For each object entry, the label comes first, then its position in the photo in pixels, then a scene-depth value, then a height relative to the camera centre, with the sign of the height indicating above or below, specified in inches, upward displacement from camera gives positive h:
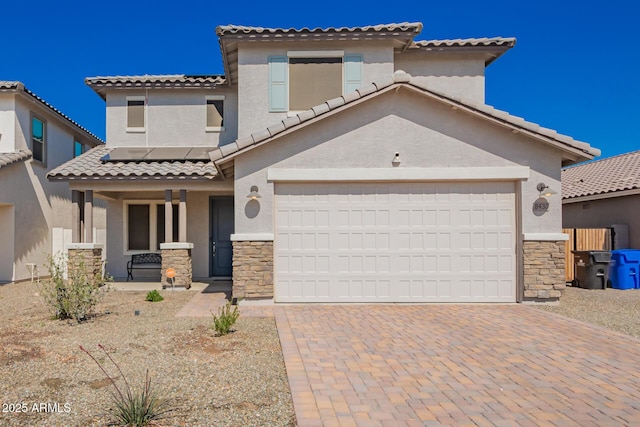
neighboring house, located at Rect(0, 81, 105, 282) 556.1 +54.6
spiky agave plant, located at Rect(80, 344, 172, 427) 150.8 -71.8
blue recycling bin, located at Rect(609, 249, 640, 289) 495.5 -59.0
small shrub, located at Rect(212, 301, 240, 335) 270.8 -68.1
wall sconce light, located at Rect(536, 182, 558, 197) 358.0 +26.4
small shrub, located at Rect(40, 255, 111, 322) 315.3 -58.7
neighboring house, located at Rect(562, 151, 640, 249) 573.3 +32.7
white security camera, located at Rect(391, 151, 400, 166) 364.2 +54.4
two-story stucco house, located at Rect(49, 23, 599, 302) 362.0 +17.1
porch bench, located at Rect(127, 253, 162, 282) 564.3 -56.2
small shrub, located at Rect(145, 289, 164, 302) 402.0 -74.1
